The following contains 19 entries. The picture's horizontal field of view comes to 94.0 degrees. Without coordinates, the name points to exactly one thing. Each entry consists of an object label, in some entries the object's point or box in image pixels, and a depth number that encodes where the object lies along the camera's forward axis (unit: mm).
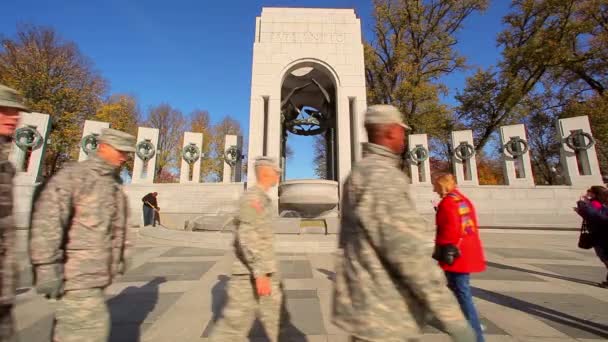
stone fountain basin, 11469
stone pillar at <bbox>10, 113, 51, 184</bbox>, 15281
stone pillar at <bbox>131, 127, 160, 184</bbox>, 17484
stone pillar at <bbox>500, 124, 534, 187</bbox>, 16500
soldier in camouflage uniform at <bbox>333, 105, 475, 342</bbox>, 1332
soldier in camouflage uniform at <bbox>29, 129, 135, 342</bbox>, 1788
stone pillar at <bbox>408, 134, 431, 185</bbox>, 18188
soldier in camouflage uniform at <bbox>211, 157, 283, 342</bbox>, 2159
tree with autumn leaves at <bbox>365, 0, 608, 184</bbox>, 19781
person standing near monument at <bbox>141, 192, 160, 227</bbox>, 12273
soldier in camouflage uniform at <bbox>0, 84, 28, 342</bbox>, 1581
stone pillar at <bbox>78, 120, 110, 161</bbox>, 16094
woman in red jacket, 2541
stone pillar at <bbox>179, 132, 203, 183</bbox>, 17891
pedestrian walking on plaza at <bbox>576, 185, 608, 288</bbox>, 4273
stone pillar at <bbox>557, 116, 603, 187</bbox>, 15852
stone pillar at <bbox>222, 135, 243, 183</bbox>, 18062
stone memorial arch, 15781
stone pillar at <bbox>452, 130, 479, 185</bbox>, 17531
